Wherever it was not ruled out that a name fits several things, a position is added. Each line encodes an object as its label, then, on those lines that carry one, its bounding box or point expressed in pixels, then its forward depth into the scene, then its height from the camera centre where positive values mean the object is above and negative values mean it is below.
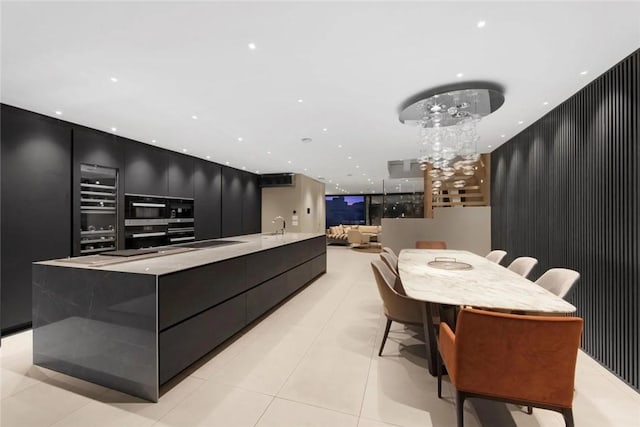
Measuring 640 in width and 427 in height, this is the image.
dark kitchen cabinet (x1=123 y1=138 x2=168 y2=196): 5.21 +0.90
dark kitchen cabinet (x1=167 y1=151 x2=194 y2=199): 6.19 +0.91
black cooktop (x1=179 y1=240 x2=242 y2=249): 3.86 -0.46
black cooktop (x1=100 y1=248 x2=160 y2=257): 2.85 -0.42
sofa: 12.30 -0.92
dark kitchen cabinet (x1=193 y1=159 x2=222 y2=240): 7.00 +0.41
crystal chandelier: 3.29 +1.33
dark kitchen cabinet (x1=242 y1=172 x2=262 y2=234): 9.10 +0.31
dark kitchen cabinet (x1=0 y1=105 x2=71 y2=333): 3.47 +0.17
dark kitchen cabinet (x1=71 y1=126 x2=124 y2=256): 4.21 +0.95
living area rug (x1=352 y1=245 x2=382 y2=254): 11.10 -1.50
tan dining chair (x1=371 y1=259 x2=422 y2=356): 2.62 -0.89
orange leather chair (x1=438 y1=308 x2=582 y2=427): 1.49 -0.82
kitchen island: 2.13 -0.88
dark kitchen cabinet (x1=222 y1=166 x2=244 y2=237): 8.08 +0.40
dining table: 1.96 -0.63
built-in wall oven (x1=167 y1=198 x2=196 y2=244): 6.31 -0.17
